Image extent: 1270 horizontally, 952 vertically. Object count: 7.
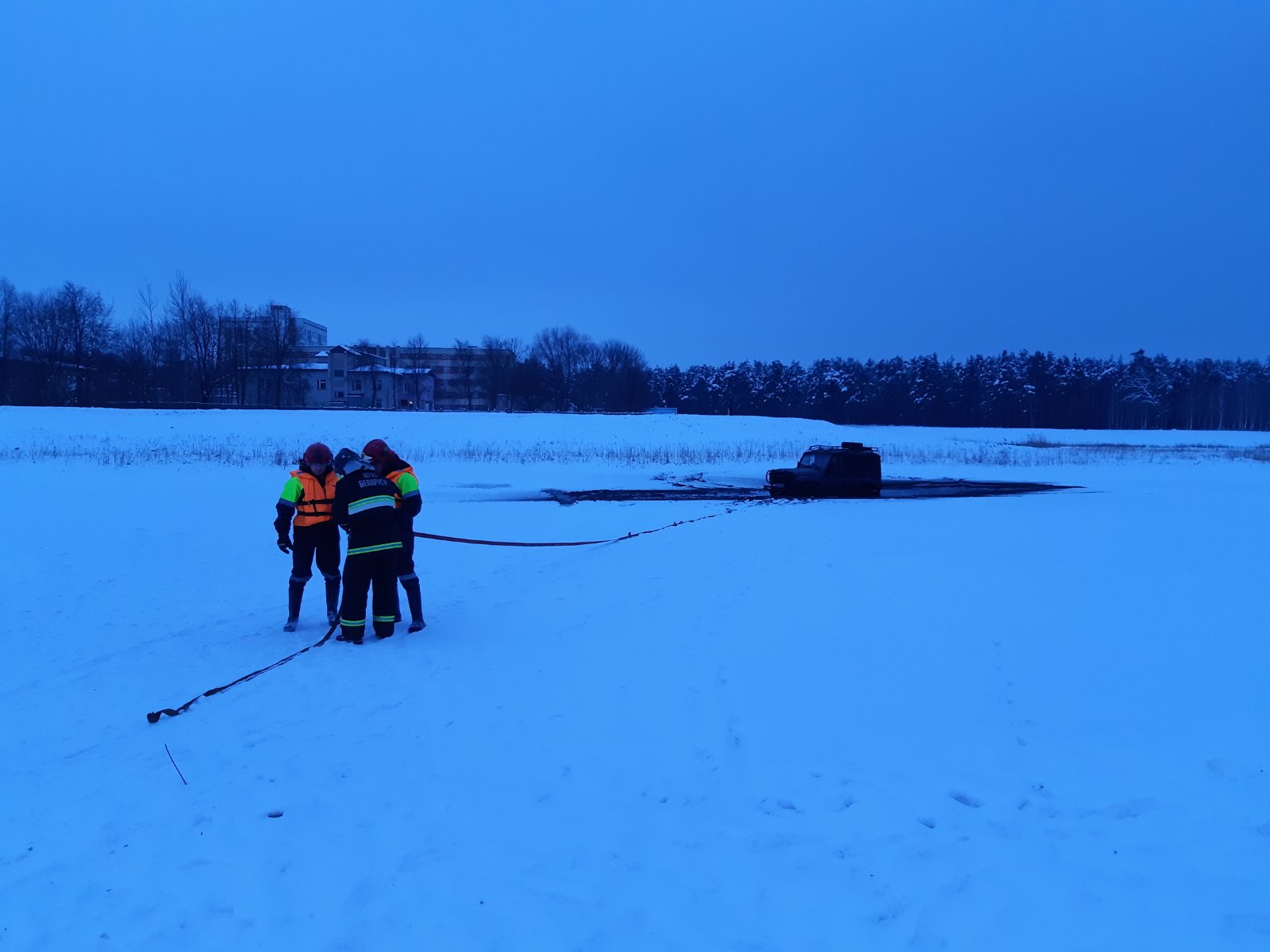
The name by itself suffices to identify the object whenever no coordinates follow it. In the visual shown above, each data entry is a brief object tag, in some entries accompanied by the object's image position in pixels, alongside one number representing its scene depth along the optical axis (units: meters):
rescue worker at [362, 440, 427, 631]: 7.41
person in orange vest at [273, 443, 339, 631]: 7.30
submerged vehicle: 20.94
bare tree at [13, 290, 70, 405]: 56.62
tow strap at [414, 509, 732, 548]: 12.37
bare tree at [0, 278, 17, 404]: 57.34
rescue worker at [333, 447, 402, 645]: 6.98
